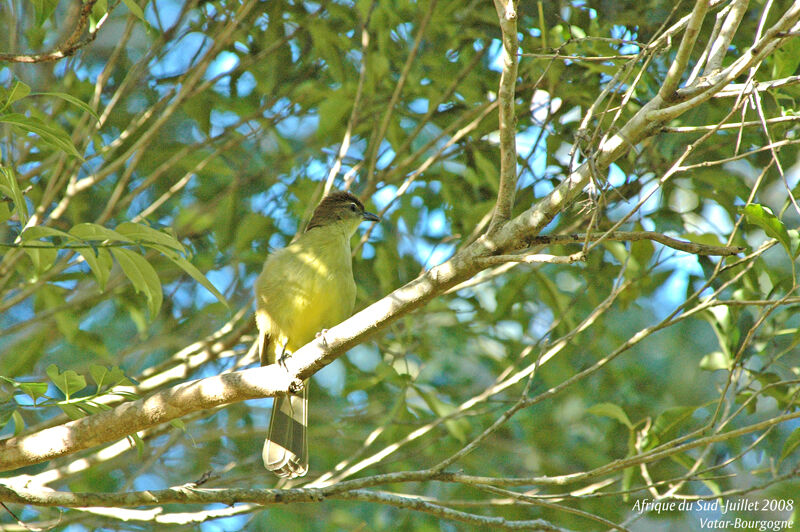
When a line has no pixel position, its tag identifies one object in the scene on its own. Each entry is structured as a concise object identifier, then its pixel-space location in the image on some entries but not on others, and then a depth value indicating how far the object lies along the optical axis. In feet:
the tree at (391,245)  16.51
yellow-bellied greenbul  27.73
